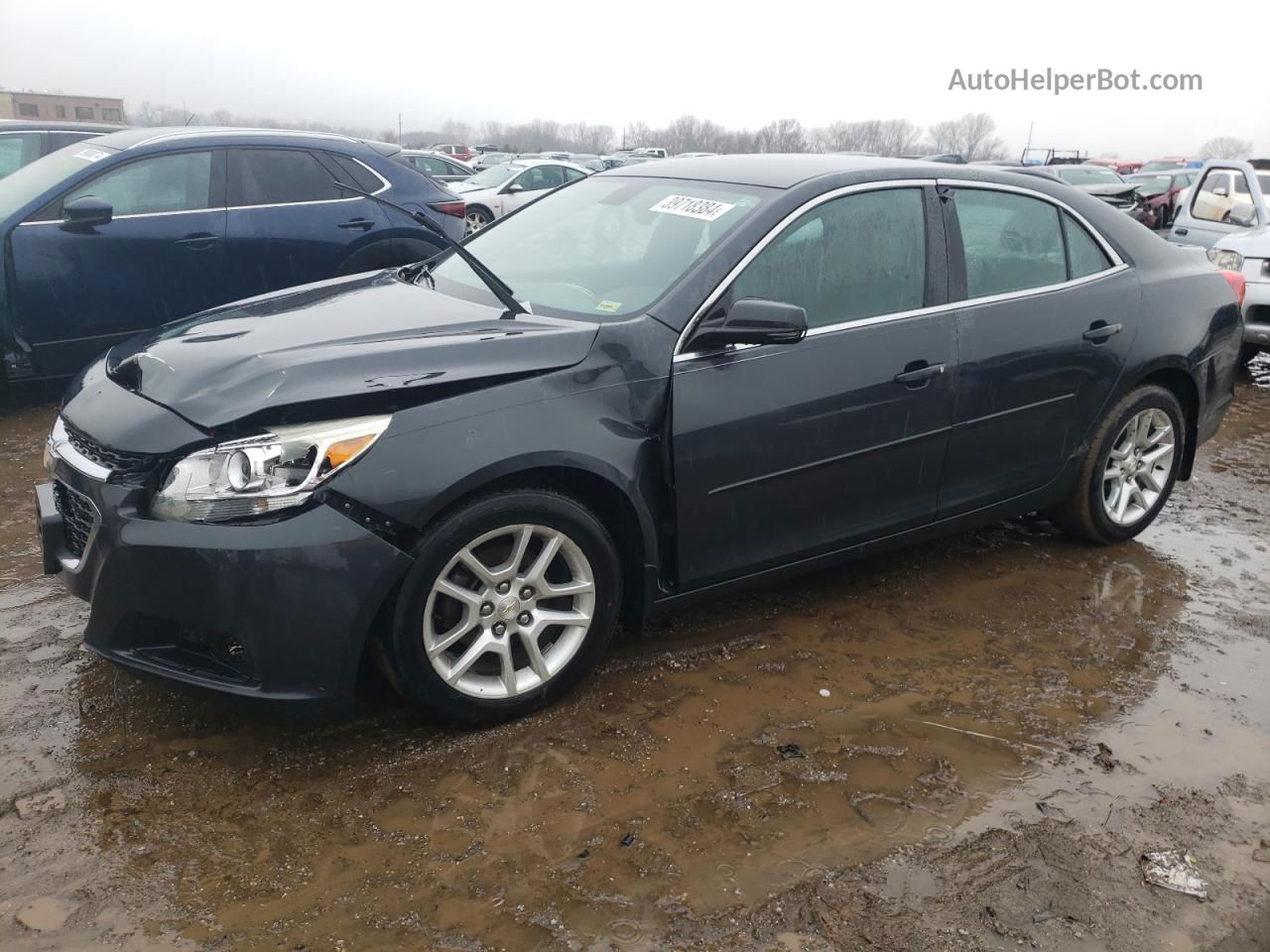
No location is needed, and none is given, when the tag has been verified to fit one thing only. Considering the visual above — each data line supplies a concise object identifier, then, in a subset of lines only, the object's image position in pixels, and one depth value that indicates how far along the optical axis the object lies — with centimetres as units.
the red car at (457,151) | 4922
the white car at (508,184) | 1695
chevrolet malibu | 267
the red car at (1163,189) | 2103
